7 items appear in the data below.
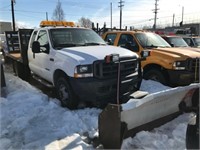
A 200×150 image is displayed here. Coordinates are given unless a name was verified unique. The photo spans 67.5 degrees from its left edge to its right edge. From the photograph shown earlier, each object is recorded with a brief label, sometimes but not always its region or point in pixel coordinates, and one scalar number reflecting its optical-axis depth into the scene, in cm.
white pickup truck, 306
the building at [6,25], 4185
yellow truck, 417
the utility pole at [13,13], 2213
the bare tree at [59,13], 3012
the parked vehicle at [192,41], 799
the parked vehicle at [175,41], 602
